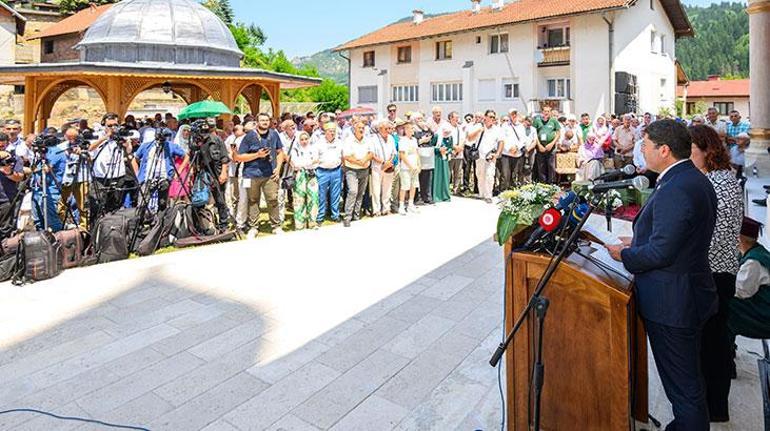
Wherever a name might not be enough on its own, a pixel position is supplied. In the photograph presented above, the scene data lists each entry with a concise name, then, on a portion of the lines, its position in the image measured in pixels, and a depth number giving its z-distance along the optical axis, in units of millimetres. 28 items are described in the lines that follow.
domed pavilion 13102
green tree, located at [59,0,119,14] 53406
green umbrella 10820
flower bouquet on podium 2855
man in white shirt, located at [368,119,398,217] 9906
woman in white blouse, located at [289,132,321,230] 9180
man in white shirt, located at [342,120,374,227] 9555
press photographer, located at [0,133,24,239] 6999
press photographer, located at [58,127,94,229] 8172
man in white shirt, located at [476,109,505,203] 11984
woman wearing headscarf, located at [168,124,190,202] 8602
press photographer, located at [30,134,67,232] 7156
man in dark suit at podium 2553
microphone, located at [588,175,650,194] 2381
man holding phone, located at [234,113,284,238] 8625
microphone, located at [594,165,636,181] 2598
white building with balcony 29016
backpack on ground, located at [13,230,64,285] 6258
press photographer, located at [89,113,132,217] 8391
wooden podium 2576
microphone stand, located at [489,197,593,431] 2465
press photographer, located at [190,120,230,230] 8452
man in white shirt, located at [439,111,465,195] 12148
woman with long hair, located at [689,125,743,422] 3215
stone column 10227
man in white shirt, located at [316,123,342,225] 9352
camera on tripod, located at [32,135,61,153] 7160
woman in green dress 11844
